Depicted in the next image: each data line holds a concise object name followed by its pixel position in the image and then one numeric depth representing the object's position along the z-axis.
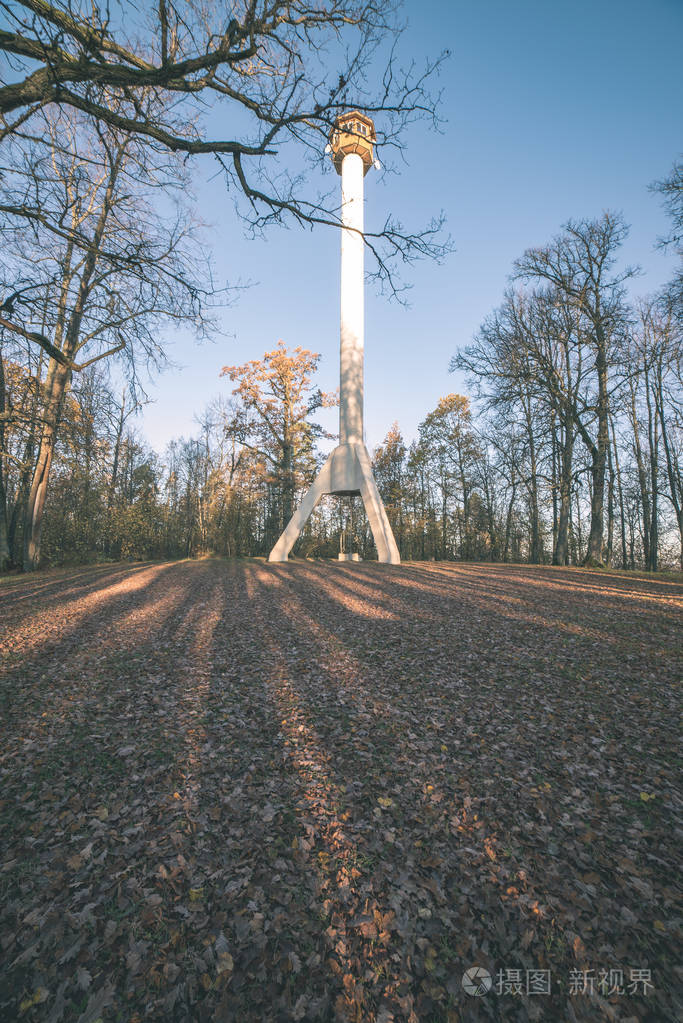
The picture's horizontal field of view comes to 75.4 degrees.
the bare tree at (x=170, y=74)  4.63
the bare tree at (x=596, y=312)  16.00
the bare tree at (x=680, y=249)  11.21
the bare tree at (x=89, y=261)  6.21
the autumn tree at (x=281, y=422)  23.80
